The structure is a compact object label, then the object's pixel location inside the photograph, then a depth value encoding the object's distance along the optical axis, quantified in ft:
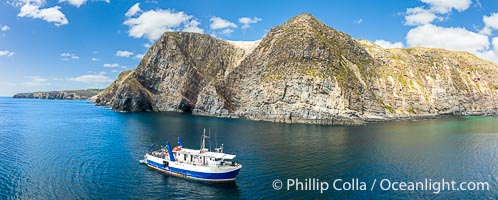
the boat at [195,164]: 201.46
